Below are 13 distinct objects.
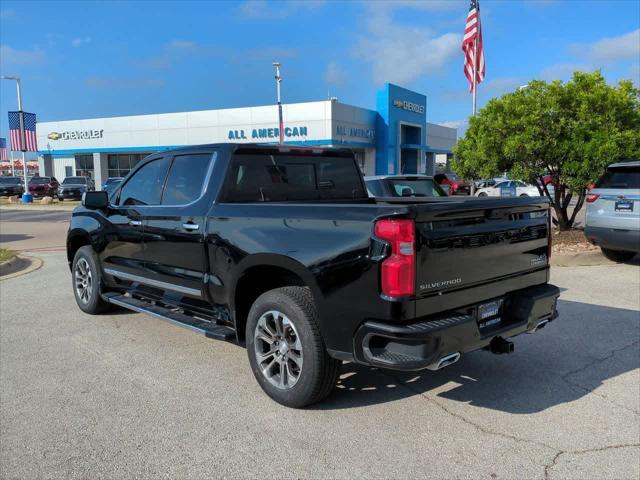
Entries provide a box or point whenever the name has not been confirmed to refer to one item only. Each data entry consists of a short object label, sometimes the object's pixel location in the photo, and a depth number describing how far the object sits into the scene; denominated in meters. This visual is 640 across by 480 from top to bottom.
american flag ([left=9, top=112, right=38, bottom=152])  35.25
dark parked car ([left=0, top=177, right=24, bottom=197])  39.91
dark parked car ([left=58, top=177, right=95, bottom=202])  35.25
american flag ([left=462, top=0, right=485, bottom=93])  19.38
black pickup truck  3.19
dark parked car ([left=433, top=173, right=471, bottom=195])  31.01
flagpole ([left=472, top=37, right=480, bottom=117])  19.48
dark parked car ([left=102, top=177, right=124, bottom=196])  24.73
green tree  10.36
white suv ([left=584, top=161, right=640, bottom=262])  8.29
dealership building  38.16
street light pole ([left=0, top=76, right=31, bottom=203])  34.28
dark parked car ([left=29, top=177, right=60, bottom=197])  38.47
